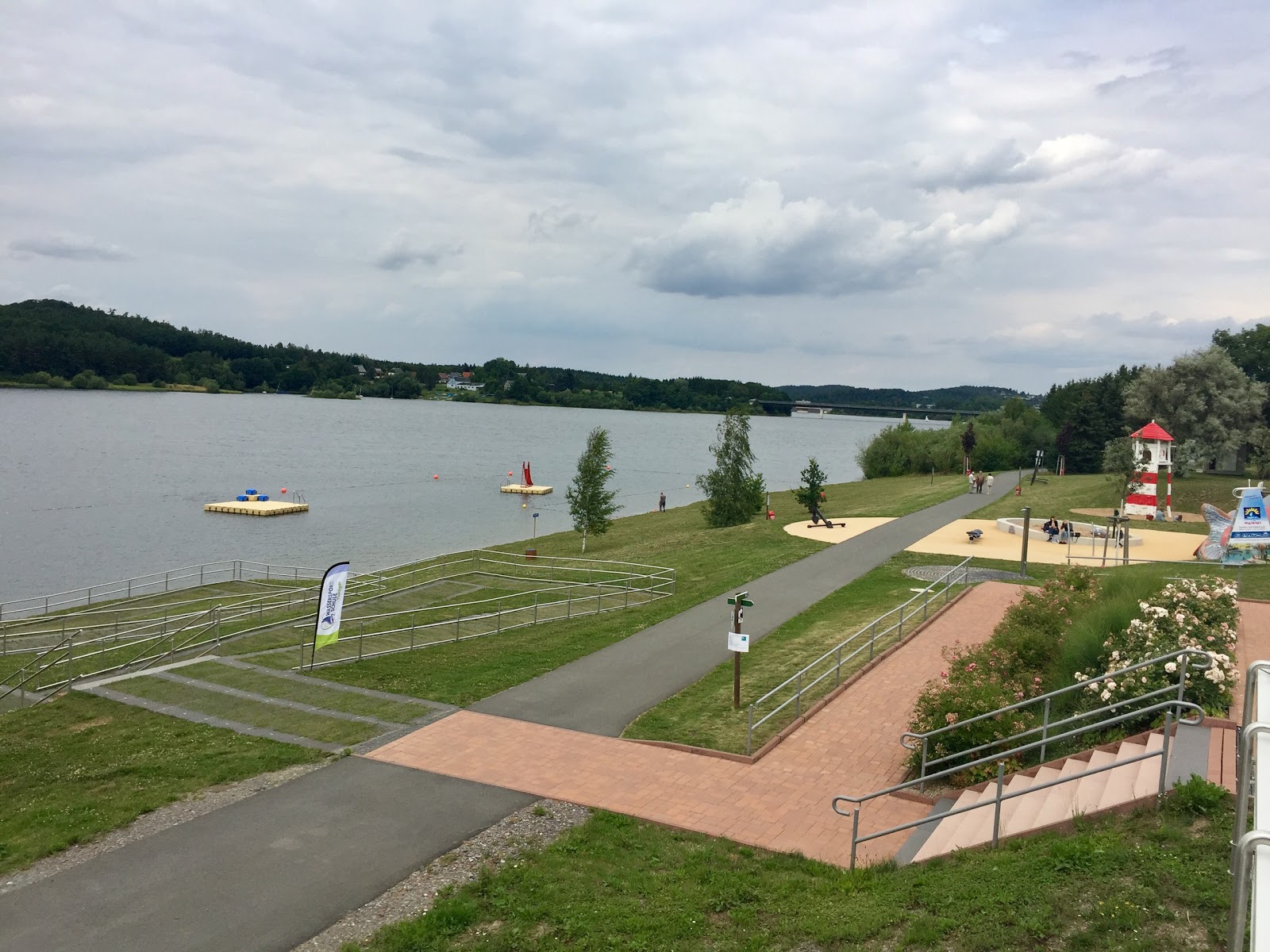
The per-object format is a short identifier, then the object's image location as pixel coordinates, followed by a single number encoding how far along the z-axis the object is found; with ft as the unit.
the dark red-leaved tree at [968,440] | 216.95
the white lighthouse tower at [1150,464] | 130.41
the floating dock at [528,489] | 240.73
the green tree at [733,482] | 143.33
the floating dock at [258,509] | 189.37
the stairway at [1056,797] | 27.73
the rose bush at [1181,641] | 33.91
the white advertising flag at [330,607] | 56.34
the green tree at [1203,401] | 180.65
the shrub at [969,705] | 37.73
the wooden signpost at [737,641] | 47.11
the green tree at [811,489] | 129.39
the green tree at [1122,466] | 126.72
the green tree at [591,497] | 138.41
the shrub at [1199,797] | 25.14
